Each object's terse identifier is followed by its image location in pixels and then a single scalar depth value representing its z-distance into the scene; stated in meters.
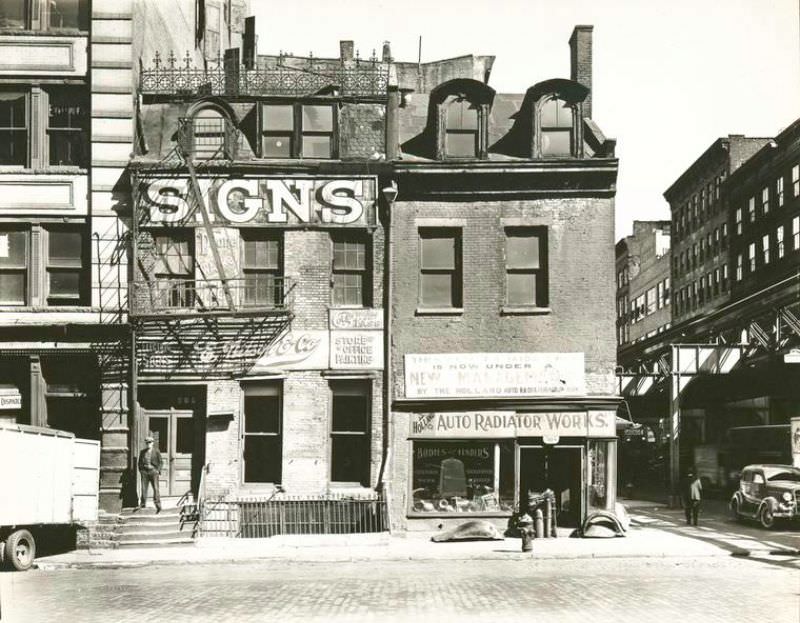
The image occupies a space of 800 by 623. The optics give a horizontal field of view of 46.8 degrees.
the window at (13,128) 24.25
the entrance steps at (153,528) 21.41
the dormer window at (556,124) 24.92
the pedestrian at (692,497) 26.39
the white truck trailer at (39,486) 18.16
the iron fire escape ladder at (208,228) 22.91
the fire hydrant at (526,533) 20.02
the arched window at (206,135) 24.64
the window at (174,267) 24.05
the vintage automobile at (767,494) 26.19
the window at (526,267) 24.53
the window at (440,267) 24.59
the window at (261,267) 24.38
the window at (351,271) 24.52
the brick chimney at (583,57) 26.84
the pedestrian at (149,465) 22.55
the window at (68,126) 24.36
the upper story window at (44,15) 24.23
